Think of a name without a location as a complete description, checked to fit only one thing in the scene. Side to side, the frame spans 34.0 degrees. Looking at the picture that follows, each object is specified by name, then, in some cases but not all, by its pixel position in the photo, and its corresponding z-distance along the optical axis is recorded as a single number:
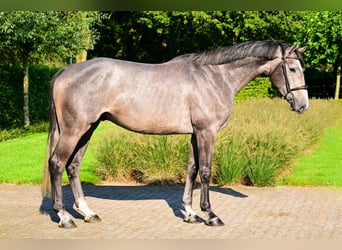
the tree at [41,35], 16.64
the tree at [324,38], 31.16
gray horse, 6.05
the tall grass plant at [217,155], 9.52
